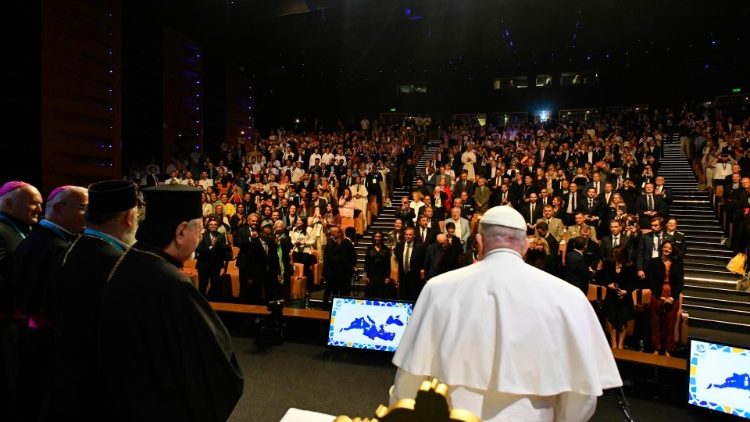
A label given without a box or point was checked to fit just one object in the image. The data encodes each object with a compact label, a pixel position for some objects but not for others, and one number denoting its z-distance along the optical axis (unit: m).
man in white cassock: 1.72
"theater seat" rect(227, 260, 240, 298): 8.59
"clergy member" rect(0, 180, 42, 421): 2.84
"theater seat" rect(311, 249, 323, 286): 9.15
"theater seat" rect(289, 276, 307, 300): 8.40
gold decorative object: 0.90
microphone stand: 3.85
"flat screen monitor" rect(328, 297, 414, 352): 5.67
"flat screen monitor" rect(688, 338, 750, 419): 4.13
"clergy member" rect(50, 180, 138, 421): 1.90
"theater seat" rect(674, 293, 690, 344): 6.08
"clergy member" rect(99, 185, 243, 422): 1.70
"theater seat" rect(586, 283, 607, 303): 6.74
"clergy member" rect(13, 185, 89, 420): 2.68
